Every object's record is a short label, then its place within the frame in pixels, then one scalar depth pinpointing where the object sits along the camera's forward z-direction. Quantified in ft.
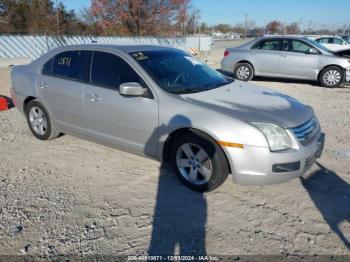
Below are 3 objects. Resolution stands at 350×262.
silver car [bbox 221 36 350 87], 32.68
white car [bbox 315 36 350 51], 60.19
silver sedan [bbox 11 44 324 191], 10.56
